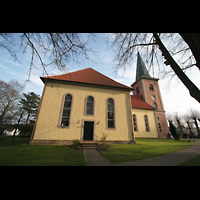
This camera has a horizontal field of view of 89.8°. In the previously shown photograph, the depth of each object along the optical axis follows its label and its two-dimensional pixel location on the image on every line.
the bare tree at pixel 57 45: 2.99
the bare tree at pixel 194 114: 31.78
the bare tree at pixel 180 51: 2.30
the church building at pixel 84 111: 9.10
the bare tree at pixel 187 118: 33.71
